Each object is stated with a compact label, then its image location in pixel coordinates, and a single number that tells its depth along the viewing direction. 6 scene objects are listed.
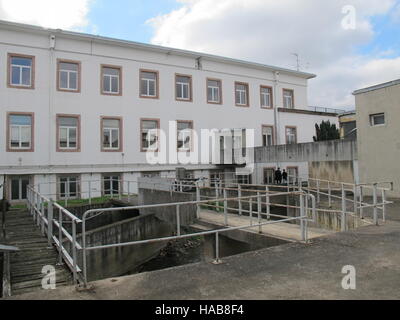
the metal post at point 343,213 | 8.43
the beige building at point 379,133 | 13.62
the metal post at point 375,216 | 8.22
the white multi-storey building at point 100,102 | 17.64
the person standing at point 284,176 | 20.86
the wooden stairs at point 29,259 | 5.14
